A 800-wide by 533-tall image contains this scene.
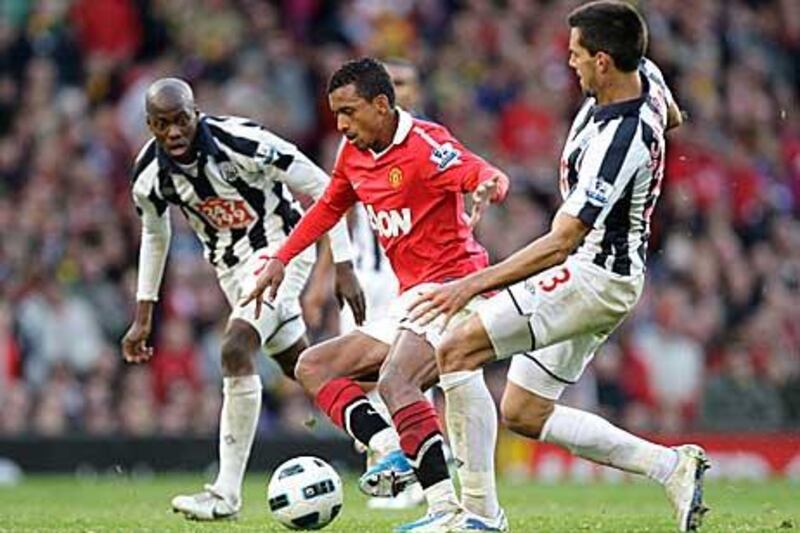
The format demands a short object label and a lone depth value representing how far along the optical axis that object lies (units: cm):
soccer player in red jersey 1948
